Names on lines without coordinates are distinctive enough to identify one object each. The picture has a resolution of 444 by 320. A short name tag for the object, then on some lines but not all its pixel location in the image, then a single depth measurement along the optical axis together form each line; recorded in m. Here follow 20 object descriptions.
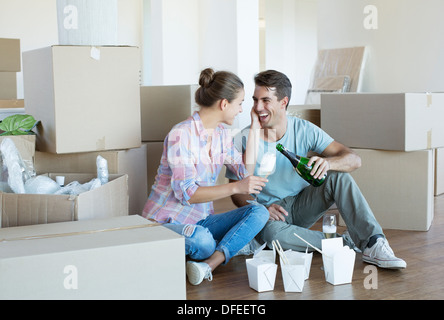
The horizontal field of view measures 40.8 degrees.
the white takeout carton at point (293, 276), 2.14
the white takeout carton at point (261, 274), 2.16
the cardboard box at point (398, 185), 3.12
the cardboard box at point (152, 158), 3.30
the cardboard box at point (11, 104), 4.02
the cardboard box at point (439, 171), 4.19
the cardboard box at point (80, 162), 2.73
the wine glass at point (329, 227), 2.35
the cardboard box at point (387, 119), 3.07
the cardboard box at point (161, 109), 3.42
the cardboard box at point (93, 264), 1.57
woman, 2.28
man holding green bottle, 2.53
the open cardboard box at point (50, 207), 2.07
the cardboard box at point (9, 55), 4.59
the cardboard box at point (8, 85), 4.69
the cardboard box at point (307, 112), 3.69
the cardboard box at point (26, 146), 2.55
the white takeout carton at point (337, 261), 2.23
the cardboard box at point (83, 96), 2.56
